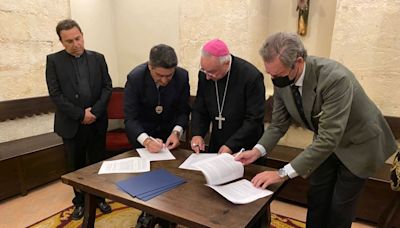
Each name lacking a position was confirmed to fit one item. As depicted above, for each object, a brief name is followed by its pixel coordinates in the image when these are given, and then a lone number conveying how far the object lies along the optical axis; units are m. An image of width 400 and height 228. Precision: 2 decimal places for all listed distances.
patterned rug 2.62
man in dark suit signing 2.12
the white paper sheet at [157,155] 1.95
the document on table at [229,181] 1.43
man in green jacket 1.46
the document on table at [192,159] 1.81
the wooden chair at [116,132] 3.50
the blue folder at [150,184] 1.47
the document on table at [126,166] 1.76
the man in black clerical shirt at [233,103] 2.02
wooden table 1.26
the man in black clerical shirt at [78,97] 2.57
